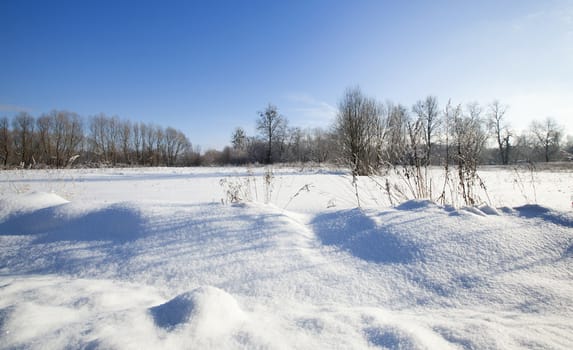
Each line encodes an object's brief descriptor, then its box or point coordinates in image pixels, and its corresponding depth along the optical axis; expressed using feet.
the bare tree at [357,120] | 50.67
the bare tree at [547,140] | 122.31
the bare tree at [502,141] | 115.75
